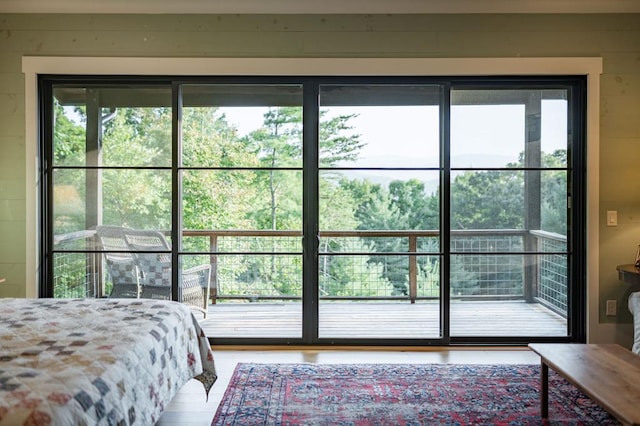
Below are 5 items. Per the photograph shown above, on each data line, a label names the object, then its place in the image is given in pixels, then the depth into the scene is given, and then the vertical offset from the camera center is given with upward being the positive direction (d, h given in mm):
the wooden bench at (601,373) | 1923 -764
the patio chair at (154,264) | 4027 -458
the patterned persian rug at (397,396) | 2643 -1136
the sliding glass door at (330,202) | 3996 +61
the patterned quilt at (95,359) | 1536 -582
